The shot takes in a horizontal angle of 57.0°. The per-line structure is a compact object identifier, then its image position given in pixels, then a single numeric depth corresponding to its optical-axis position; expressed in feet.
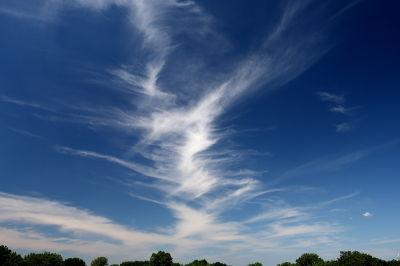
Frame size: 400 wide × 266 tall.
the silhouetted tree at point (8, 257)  570.87
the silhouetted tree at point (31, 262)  639.60
